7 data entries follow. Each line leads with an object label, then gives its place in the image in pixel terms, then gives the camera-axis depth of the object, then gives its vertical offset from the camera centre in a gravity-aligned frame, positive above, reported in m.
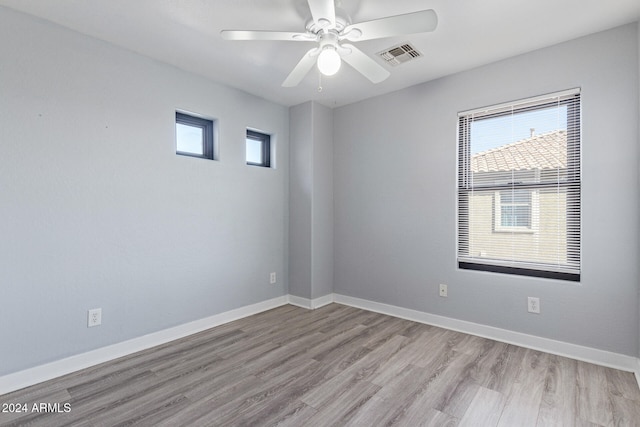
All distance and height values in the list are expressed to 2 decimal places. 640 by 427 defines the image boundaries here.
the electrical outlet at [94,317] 2.37 -0.82
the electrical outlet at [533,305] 2.63 -0.83
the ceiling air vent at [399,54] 2.55 +1.27
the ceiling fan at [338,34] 1.68 +1.03
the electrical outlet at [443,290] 3.15 -0.84
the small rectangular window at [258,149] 3.69 +0.70
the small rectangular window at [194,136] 3.04 +0.71
